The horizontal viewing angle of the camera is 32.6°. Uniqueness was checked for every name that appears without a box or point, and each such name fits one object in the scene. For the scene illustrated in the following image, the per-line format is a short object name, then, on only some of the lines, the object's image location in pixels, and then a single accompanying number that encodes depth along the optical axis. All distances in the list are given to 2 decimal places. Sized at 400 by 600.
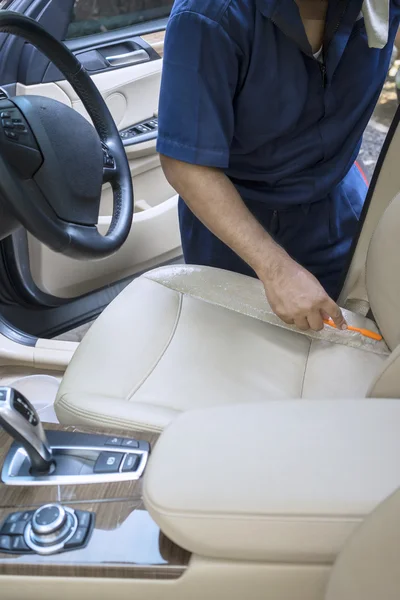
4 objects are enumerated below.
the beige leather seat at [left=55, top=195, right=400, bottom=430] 0.98
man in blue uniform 1.05
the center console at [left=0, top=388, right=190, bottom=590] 0.71
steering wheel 0.93
